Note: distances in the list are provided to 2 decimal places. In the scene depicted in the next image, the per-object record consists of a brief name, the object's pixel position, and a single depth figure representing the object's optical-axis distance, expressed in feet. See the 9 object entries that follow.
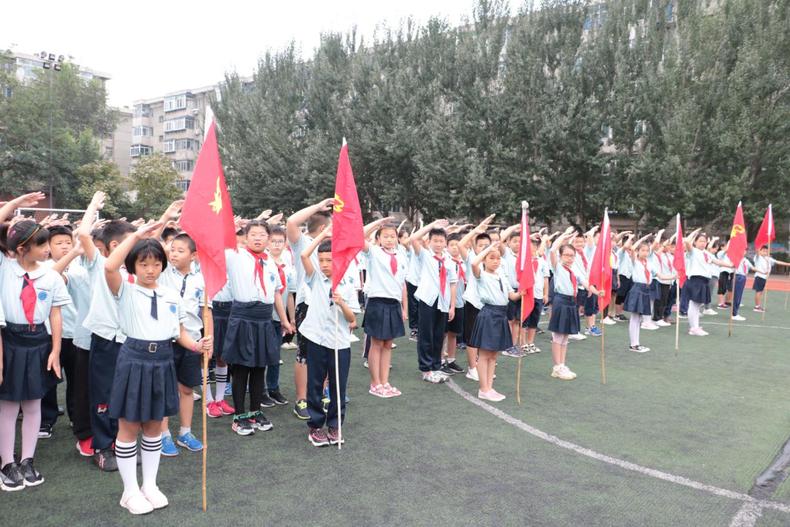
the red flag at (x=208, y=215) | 11.59
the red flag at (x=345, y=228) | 14.17
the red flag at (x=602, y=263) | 22.70
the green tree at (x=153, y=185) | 103.81
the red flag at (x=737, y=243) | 34.04
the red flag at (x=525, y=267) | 19.74
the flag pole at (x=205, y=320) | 11.47
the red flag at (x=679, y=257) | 29.25
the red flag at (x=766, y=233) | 37.97
